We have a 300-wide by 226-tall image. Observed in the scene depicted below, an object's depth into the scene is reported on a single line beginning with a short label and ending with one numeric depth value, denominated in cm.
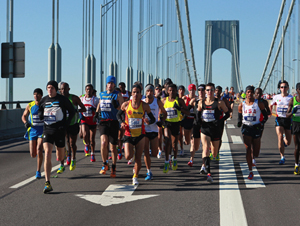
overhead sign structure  2175
